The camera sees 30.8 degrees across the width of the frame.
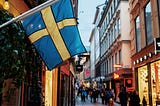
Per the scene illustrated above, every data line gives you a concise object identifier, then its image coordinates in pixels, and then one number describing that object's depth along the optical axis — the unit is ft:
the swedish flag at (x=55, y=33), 16.16
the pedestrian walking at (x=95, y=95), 112.37
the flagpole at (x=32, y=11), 11.60
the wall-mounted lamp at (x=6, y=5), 16.41
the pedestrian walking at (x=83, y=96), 120.35
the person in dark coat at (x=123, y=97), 68.80
